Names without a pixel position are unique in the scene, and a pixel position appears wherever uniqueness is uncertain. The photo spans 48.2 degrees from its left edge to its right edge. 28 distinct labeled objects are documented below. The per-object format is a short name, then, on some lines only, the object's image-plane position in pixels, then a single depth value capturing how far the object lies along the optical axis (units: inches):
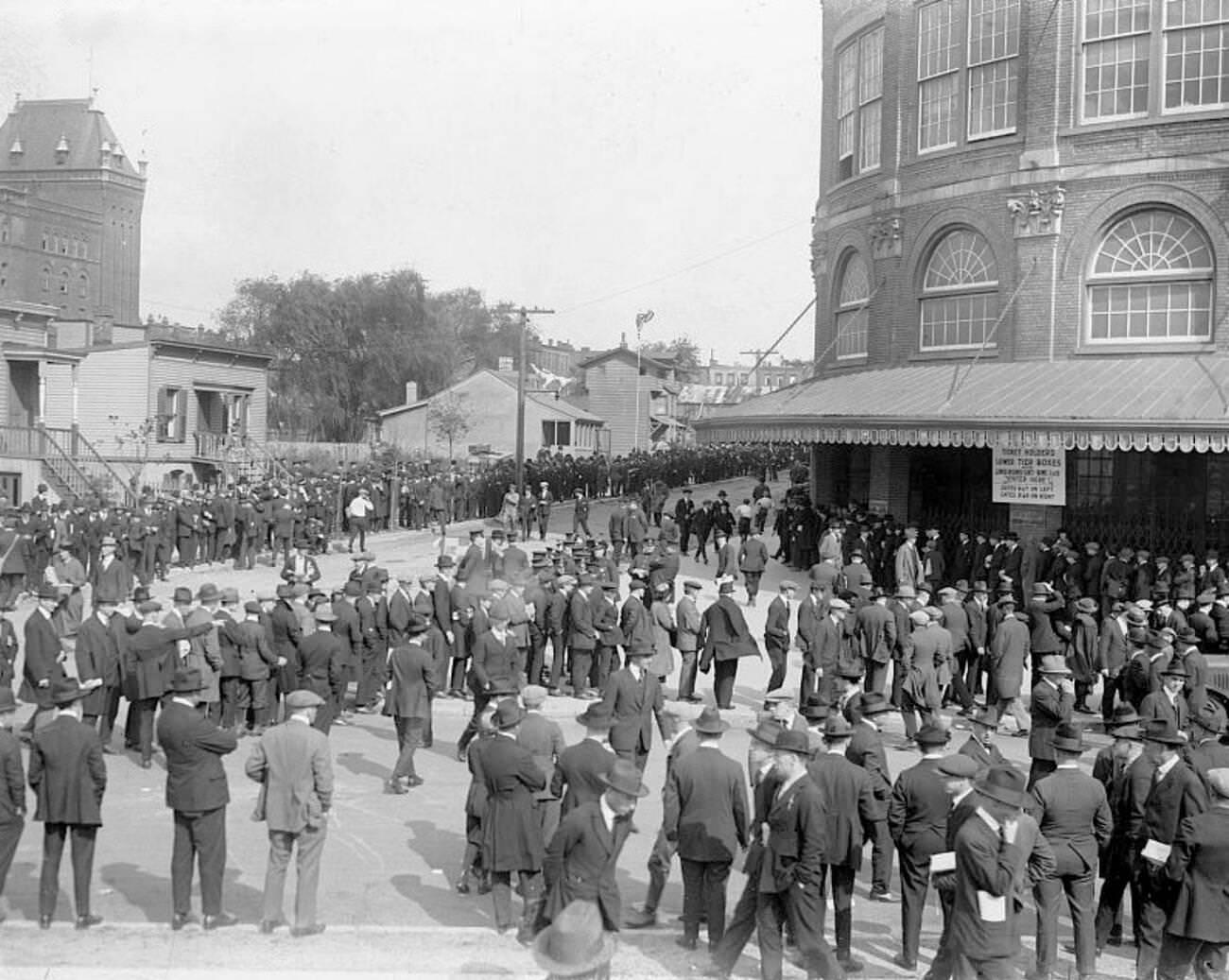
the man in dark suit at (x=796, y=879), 330.6
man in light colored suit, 367.2
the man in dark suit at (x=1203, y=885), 326.3
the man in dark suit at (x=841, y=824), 354.6
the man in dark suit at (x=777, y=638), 679.7
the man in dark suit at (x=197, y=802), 371.2
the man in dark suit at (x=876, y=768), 384.5
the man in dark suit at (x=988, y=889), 305.0
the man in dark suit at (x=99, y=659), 546.6
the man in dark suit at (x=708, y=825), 358.9
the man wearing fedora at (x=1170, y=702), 492.1
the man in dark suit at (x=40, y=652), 554.3
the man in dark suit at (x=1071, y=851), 346.0
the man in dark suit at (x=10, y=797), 357.4
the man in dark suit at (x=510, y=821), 366.6
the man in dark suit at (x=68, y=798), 370.6
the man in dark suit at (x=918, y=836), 355.6
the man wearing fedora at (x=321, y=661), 574.9
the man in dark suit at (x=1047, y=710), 488.1
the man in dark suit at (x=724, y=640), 658.8
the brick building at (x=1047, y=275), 951.6
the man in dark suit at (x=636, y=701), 475.2
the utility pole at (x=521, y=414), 1624.0
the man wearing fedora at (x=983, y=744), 375.8
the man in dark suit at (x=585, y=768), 366.6
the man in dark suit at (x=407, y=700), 517.7
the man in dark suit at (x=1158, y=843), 342.0
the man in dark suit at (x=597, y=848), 320.5
